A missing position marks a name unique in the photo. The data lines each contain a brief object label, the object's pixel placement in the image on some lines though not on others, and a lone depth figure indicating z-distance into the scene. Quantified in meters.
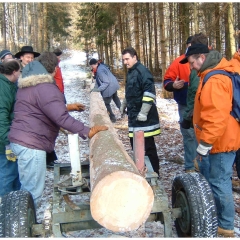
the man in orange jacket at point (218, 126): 3.20
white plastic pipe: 3.45
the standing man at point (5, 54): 6.28
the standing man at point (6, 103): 3.98
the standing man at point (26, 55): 5.85
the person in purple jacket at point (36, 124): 3.42
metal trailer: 2.96
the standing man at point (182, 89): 5.18
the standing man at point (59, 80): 6.81
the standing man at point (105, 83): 9.19
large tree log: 2.63
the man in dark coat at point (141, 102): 4.84
